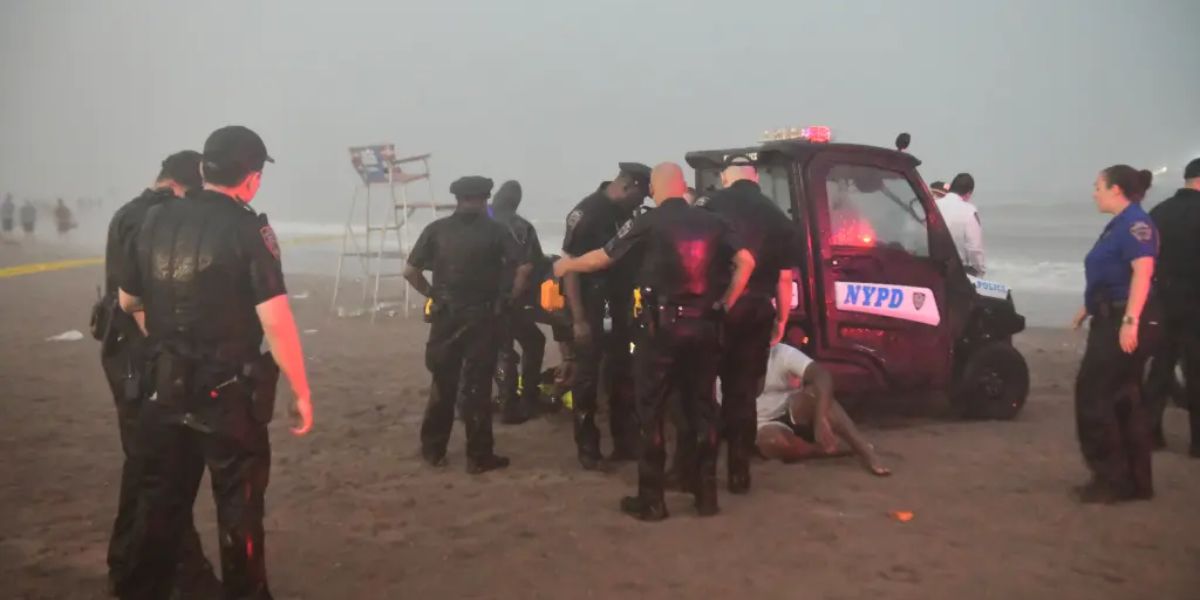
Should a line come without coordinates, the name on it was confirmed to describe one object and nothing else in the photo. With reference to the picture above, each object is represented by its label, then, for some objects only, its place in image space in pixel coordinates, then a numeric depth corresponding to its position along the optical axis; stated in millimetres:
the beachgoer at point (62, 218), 29895
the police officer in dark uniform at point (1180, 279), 5969
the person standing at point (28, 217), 28516
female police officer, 4980
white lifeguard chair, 12148
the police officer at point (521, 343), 7398
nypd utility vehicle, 6445
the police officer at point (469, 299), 5840
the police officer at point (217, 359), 3322
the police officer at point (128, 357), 3859
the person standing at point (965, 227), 8273
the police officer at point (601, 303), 5891
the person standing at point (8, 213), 26938
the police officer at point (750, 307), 5160
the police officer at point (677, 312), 4855
